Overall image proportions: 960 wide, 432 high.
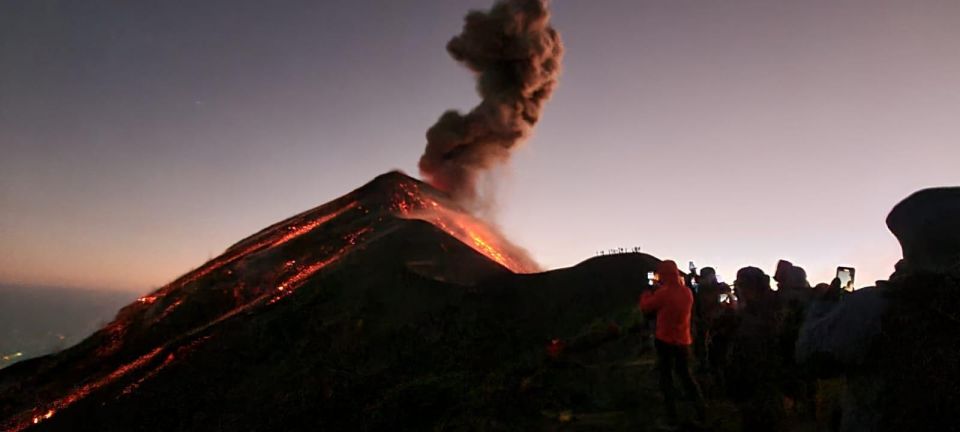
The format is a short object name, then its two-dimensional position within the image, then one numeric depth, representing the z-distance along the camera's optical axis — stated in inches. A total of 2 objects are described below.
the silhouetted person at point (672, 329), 339.0
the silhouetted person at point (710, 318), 435.8
